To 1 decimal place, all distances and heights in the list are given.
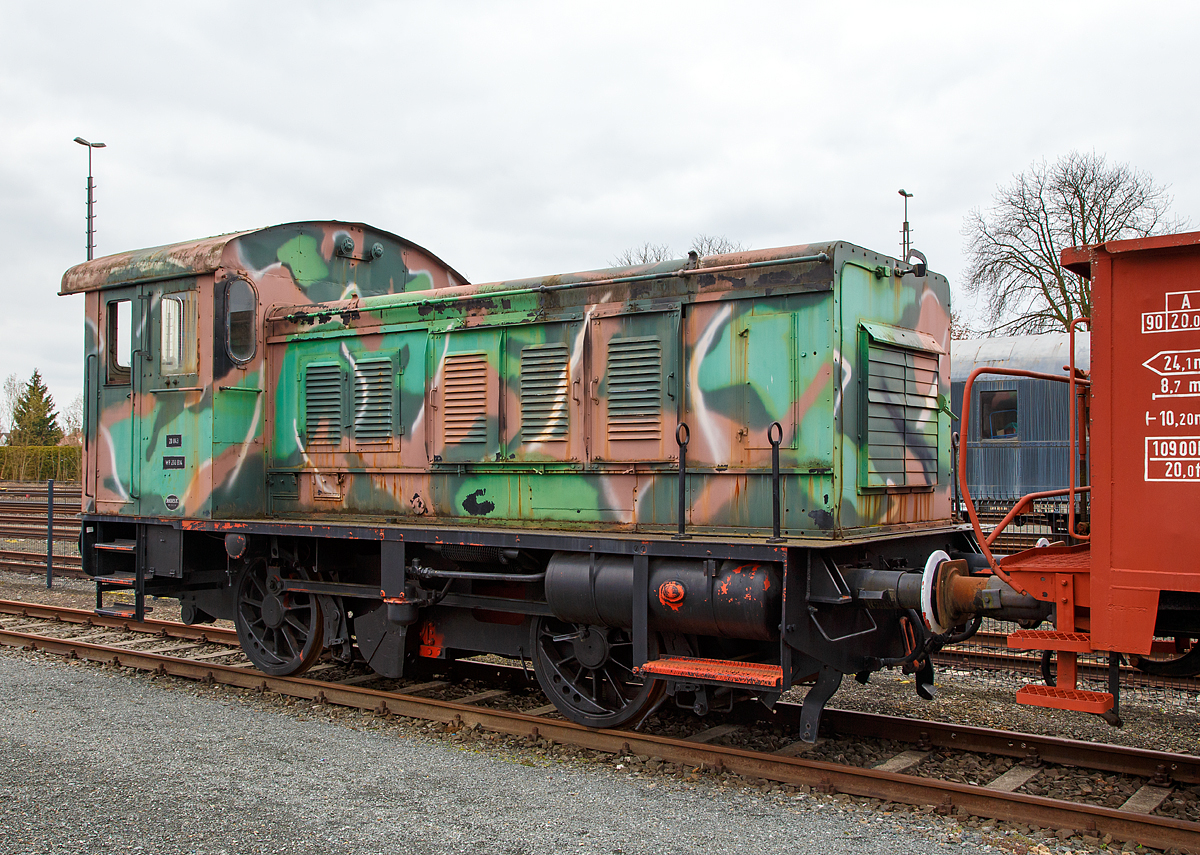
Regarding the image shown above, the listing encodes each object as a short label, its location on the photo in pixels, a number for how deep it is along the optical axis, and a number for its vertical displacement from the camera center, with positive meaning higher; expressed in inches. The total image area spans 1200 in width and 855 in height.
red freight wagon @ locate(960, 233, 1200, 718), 161.2 +1.6
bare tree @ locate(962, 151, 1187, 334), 1145.4 +282.8
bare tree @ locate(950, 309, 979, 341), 1353.8 +191.8
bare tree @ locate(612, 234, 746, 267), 1562.0 +355.1
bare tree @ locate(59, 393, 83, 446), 2266.0 +66.4
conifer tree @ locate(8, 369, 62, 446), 2135.8 +87.0
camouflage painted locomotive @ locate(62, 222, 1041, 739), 223.0 -1.3
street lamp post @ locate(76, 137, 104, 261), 934.4 +243.9
